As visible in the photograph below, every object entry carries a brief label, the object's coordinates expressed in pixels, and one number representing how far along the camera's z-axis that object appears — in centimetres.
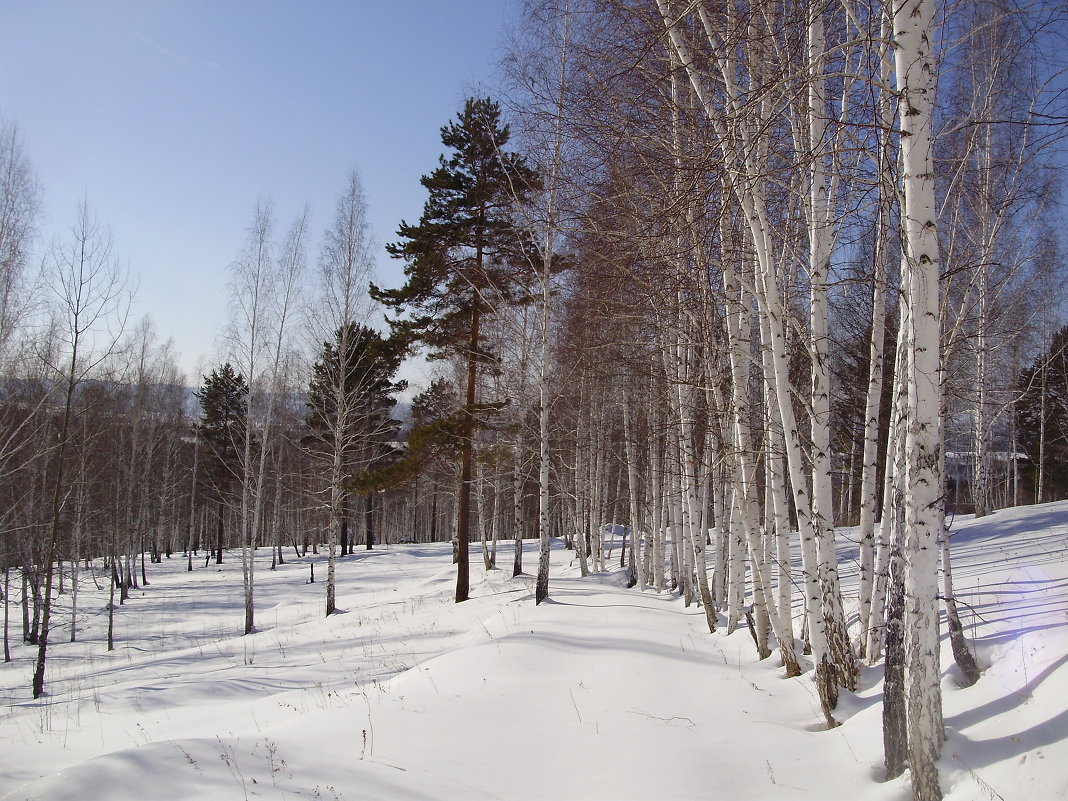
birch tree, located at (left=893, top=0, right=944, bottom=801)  356
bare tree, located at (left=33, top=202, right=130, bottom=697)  1169
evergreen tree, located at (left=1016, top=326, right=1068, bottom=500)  2147
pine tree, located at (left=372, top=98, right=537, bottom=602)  1498
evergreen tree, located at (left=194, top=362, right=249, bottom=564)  3159
